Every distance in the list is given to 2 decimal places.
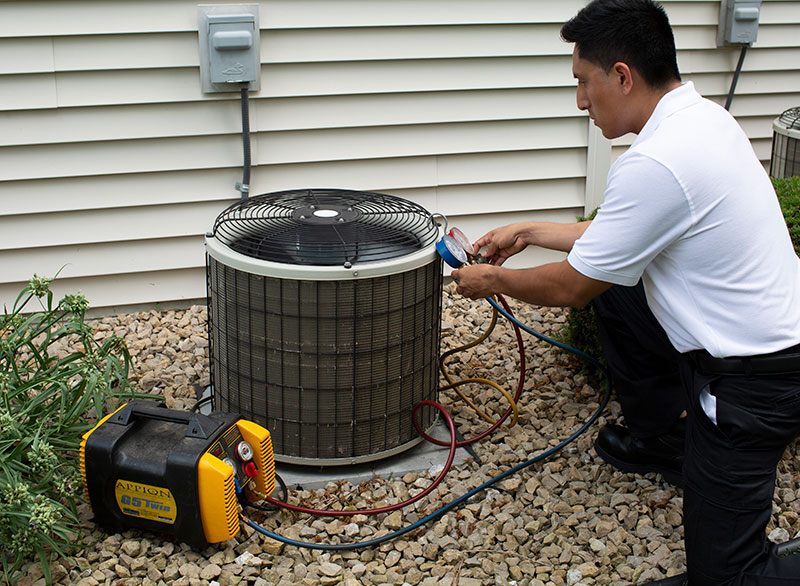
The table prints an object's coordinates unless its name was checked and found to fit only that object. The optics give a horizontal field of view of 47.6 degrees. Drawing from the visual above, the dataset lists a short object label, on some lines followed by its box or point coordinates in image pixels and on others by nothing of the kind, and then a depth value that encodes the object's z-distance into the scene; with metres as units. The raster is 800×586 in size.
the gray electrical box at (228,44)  3.77
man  2.30
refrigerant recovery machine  2.45
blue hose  2.64
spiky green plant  2.37
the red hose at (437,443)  2.76
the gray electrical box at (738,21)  4.66
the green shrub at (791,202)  3.23
